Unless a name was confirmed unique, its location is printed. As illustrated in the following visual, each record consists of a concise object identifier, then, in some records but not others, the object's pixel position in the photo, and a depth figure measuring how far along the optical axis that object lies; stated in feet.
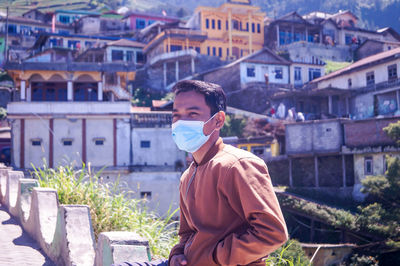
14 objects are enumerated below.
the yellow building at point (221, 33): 169.99
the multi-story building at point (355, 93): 118.11
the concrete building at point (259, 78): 141.18
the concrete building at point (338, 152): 89.10
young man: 9.16
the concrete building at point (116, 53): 166.81
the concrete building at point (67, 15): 228.22
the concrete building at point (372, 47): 167.53
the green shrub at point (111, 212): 20.48
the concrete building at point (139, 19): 220.84
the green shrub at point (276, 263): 18.80
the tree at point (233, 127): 112.88
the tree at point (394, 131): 73.15
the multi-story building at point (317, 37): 180.17
